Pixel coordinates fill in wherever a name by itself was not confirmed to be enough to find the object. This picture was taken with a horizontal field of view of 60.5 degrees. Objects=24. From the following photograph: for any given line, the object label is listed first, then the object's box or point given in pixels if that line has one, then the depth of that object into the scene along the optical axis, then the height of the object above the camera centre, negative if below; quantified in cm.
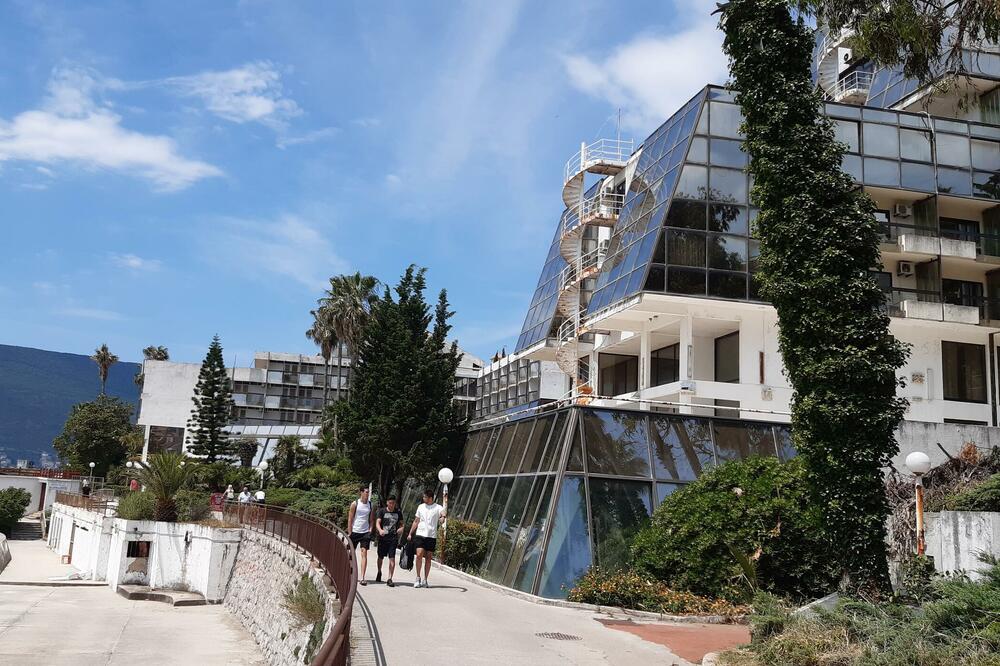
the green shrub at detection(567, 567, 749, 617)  1531 -210
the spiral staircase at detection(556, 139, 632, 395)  3275 +927
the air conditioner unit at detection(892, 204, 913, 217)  2978 +971
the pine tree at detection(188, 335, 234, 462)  6353 +320
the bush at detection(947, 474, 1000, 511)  1545 +0
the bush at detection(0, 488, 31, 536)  6506 -429
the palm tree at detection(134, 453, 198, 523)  3559 -87
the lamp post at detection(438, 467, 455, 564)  2107 -11
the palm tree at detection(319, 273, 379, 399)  6178 +1169
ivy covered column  1239 +306
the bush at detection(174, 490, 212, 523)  3600 -202
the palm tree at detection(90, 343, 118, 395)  11519 +1281
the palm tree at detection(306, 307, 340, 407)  6300 +1011
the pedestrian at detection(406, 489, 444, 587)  1605 -106
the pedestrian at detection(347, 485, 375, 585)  1639 -112
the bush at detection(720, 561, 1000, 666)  847 -150
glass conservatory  1808 -5
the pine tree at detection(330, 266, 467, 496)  3238 +272
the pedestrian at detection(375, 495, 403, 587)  1675 -122
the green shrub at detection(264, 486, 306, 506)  4084 -158
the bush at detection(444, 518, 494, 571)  2122 -180
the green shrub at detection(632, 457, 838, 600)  1583 -109
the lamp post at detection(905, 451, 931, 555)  1460 +48
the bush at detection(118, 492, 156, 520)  3650 -215
